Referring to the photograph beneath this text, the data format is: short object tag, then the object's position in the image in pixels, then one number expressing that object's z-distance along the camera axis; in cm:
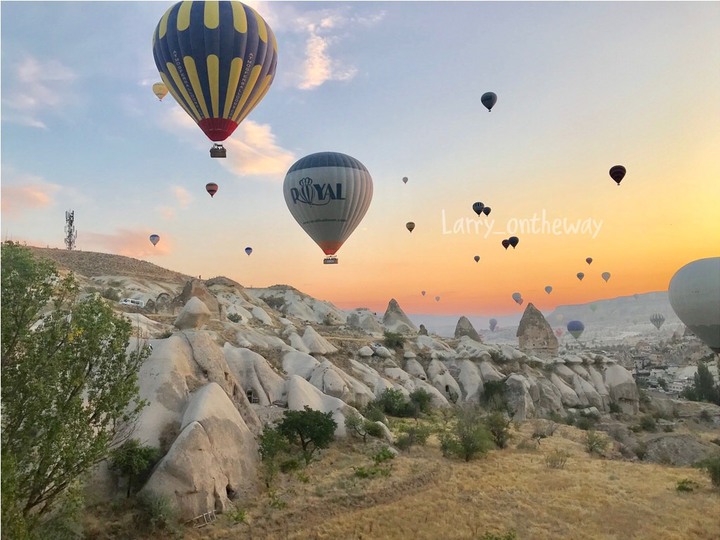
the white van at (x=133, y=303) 6694
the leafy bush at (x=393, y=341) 7356
